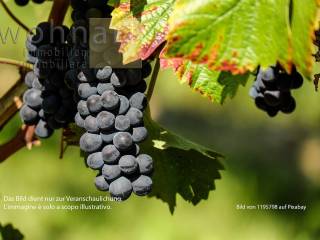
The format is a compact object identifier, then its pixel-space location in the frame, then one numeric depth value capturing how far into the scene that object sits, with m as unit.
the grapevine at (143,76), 0.72
